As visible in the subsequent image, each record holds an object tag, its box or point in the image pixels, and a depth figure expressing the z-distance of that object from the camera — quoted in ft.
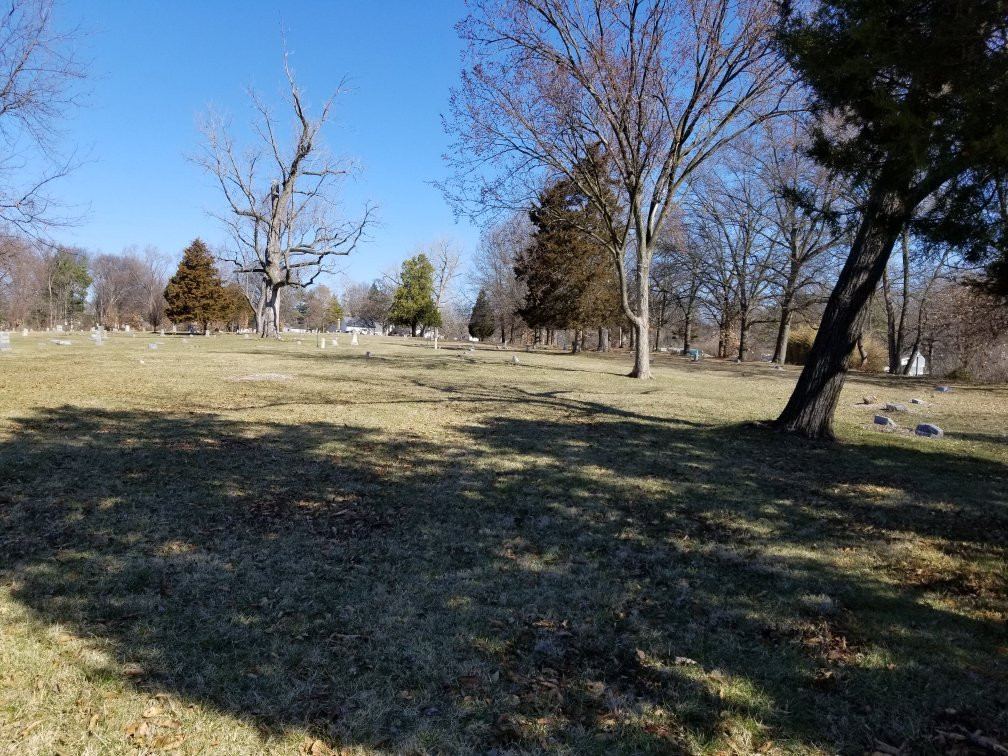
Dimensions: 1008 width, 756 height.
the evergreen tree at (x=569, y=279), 101.09
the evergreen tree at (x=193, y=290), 140.36
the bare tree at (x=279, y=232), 106.63
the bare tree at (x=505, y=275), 136.05
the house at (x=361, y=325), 299.85
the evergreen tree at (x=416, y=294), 196.95
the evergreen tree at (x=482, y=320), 179.11
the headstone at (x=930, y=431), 27.59
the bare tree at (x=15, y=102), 33.32
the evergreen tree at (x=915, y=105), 11.58
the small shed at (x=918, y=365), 107.86
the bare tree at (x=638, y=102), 43.01
